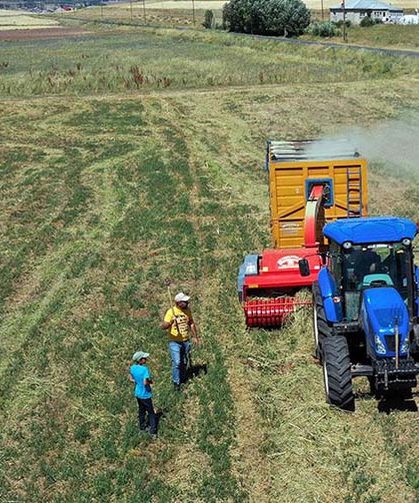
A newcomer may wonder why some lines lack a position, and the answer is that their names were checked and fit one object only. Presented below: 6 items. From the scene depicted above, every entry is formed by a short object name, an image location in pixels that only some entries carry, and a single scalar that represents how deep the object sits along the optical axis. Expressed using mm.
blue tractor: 9344
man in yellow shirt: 10688
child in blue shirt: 9516
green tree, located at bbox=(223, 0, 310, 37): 80312
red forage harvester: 13445
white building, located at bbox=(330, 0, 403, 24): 101912
